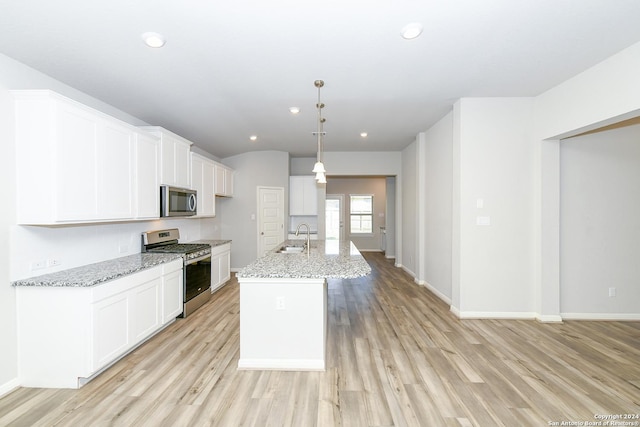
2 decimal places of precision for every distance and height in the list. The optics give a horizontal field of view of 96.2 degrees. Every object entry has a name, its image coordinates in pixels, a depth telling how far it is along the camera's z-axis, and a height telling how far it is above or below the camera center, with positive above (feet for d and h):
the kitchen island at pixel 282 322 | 8.43 -3.20
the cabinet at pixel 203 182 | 15.31 +1.75
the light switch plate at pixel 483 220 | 12.37 -0.28
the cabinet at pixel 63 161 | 7.55 +1.49
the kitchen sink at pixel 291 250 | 12.50 -1.66
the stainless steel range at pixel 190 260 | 12.66 -2.20
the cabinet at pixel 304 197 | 22.72 +1.26
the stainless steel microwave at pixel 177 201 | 12.16 +0.56
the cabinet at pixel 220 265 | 15.87 -3.04
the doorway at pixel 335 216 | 32.48 -0.29
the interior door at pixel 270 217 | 21.40 -0.27
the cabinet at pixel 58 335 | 7.59 -3.22
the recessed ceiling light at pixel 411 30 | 6.99 +4.57
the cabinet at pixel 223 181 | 18.26 +2.21
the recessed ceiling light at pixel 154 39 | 7.24 +4.48
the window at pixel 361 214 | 32.89 -0.06
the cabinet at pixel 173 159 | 12.24 +2.53
